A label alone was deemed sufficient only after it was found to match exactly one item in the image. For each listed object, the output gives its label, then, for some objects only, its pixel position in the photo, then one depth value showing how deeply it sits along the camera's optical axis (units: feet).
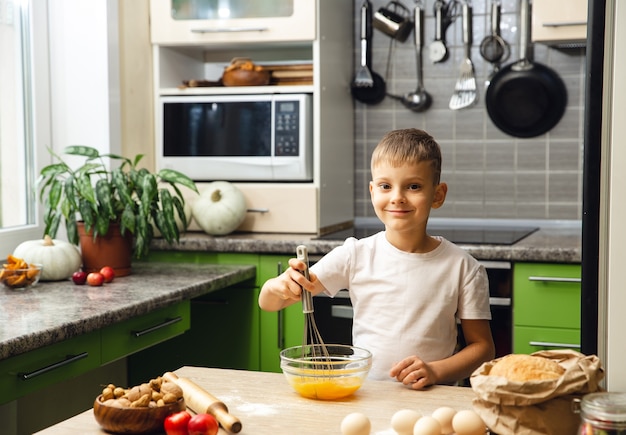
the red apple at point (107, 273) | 8.05
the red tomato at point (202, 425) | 3.51
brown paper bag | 3.27
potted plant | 8.27
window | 9.14
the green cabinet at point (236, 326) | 9.14
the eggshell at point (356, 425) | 3.52
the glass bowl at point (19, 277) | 7.41
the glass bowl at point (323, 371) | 4.13
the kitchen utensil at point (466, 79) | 10.66
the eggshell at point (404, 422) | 3.54
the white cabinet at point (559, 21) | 9.14
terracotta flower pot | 8.44
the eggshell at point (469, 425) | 3.46
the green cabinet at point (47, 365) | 5.62
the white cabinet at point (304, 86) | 9.80
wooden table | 3.77
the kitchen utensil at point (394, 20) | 10.90
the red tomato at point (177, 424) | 3.57
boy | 5.12
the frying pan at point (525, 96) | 10.47
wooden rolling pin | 3.64
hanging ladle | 10.82
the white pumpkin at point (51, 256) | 7.97
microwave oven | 9.78
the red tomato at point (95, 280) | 7.88
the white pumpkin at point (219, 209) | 9.48
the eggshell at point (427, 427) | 3.43
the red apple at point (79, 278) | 7.92
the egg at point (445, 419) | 3.56
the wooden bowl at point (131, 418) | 3.64
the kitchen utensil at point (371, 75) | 11.01
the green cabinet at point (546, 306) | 8.38
